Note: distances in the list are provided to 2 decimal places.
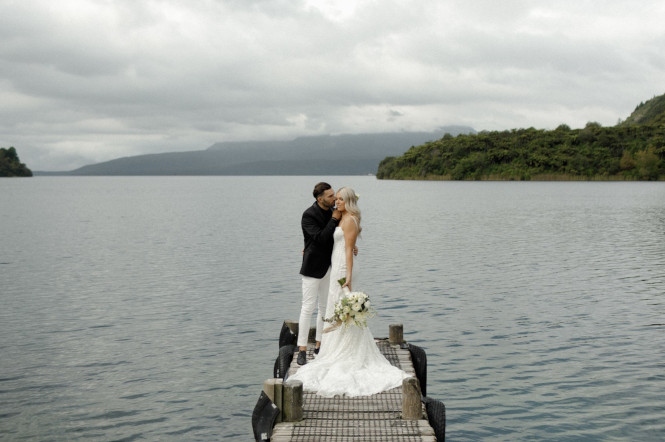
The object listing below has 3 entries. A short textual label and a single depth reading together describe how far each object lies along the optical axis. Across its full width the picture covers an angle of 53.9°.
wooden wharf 8.68
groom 11.96
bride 10.63
